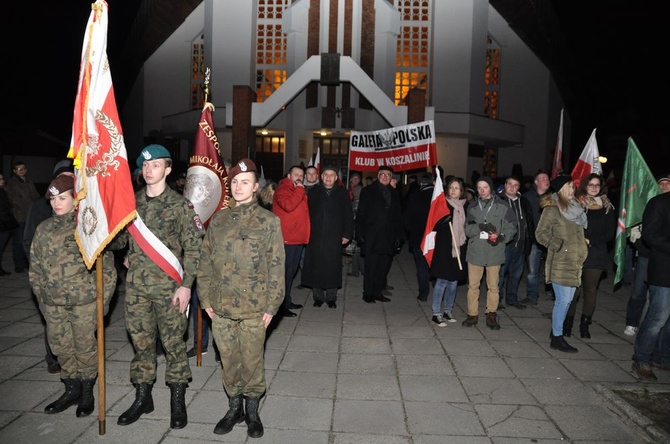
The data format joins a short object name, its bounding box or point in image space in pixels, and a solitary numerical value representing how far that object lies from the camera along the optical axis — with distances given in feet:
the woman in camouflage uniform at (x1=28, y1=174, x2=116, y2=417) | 14.48
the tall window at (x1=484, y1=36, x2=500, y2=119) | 85.40
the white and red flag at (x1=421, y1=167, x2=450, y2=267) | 25.55
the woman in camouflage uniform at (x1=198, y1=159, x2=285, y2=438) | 13.19
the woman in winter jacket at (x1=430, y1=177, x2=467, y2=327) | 24.88
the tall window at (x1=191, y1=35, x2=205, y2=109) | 88.69
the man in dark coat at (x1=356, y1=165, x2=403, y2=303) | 29.19
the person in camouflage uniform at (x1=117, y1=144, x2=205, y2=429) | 13.83
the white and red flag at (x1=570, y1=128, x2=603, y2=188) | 27.55
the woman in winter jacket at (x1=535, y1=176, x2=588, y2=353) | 20.77
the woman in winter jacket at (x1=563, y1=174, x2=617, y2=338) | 22.20
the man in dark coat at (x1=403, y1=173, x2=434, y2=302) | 29.86
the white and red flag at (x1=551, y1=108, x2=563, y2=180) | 31.53
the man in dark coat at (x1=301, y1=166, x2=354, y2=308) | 27.73
